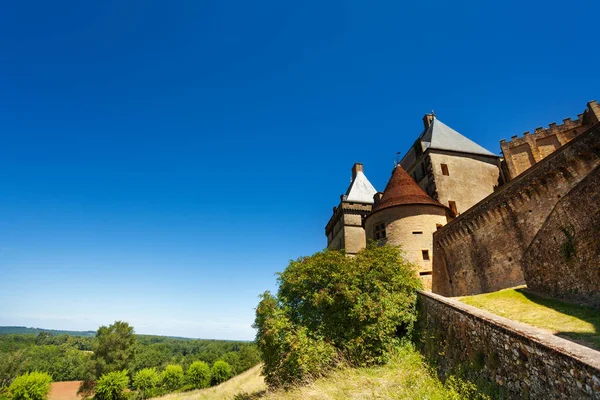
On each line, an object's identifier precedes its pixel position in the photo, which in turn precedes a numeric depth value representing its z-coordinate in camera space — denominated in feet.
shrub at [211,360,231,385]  168.14
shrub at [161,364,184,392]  163.53
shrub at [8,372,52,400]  103.91
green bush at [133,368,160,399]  148.05
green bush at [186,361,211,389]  166.69
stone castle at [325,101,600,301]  31.72
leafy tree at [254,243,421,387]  36.94
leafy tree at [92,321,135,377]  152.82
